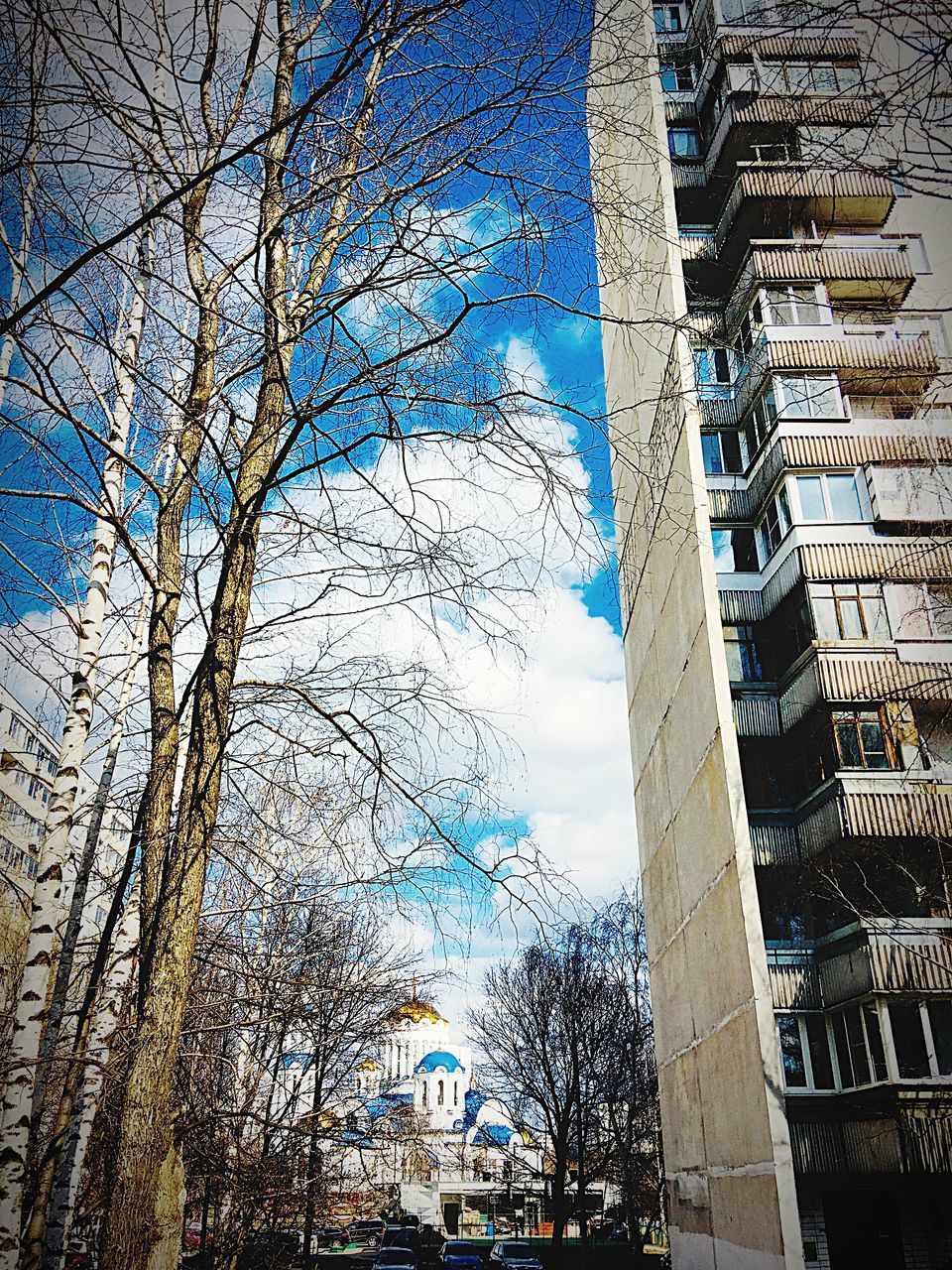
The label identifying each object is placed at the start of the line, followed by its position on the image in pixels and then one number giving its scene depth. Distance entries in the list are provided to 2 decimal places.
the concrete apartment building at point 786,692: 10.45
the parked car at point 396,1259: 20.89
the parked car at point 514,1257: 22.27
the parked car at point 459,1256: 24.39
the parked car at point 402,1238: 24.86
